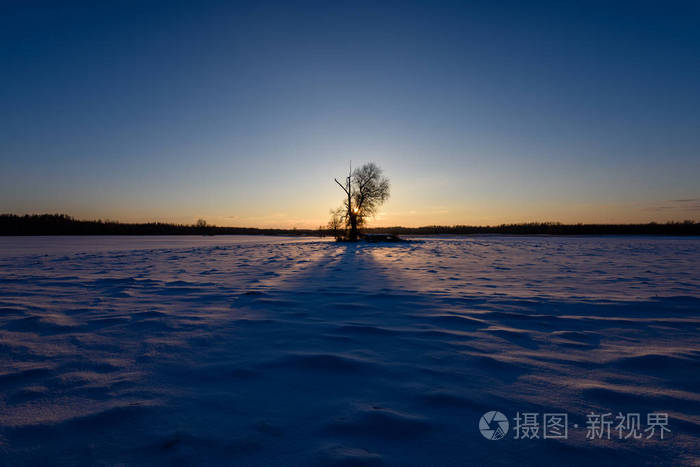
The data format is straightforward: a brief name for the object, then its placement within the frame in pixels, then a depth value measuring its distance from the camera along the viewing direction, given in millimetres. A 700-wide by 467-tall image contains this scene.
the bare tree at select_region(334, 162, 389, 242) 30438
